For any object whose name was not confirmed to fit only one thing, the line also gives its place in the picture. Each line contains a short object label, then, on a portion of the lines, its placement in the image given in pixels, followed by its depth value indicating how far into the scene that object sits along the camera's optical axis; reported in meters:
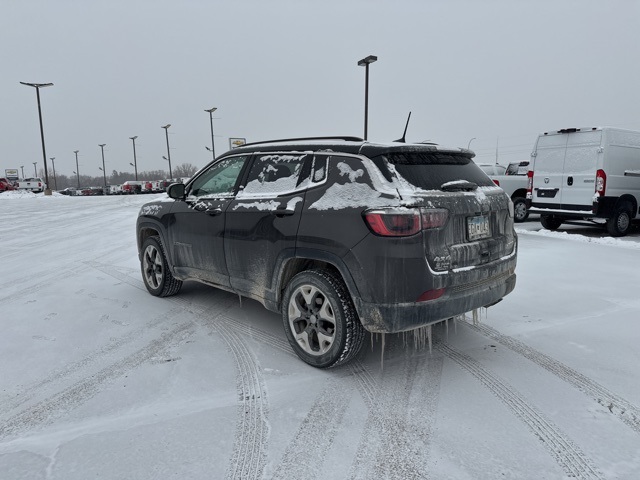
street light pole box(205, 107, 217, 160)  38.74
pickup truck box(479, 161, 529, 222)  12.70
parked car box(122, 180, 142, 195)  51.44
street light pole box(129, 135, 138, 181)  60.45
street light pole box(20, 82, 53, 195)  31.89
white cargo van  9.20
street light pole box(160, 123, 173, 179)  49.78
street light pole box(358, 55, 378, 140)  20.88
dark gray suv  2.85
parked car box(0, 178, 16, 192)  43.17
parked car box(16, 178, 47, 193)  51.77
